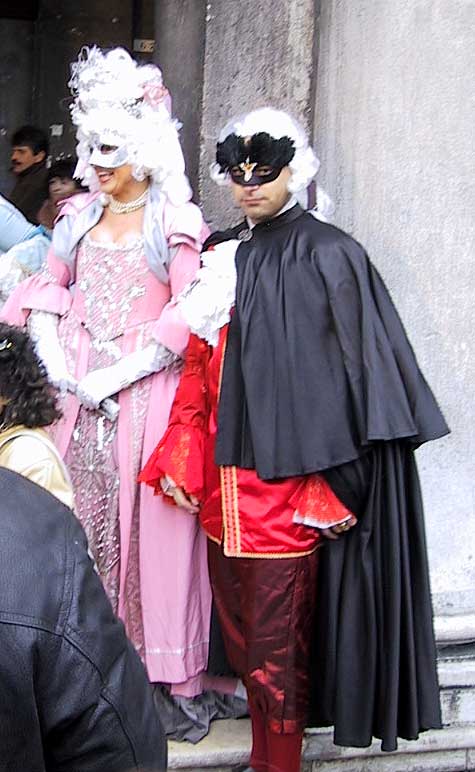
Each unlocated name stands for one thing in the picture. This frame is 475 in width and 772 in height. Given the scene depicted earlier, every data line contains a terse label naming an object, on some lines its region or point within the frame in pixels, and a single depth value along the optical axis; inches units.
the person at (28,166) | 192.4
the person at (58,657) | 56.2
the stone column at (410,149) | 137.6
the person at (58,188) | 170.1
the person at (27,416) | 102.3
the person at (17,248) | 146.3
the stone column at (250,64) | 138.3
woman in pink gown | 128.0
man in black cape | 115.8
